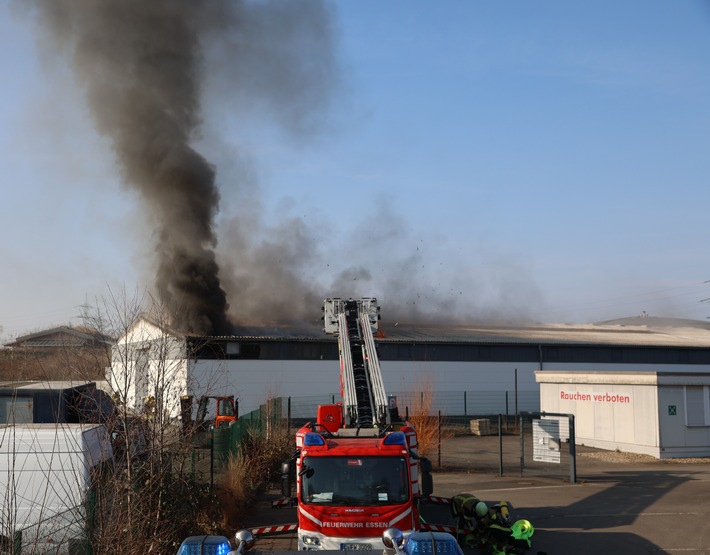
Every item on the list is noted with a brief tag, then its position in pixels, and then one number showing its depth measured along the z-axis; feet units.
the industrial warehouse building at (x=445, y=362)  113.19
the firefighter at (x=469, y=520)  36.01
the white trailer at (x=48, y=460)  29.94
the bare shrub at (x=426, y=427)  68.85
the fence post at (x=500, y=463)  64.28
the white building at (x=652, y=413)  73.82
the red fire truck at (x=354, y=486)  30.68
